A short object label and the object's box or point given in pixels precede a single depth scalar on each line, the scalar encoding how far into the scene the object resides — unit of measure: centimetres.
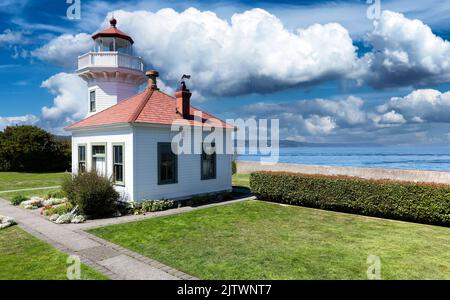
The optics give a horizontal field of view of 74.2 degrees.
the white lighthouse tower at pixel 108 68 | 2022
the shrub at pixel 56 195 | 1608
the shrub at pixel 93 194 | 1192
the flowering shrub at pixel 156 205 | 1322
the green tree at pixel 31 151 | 3350
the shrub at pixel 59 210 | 1243
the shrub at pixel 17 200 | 1517
